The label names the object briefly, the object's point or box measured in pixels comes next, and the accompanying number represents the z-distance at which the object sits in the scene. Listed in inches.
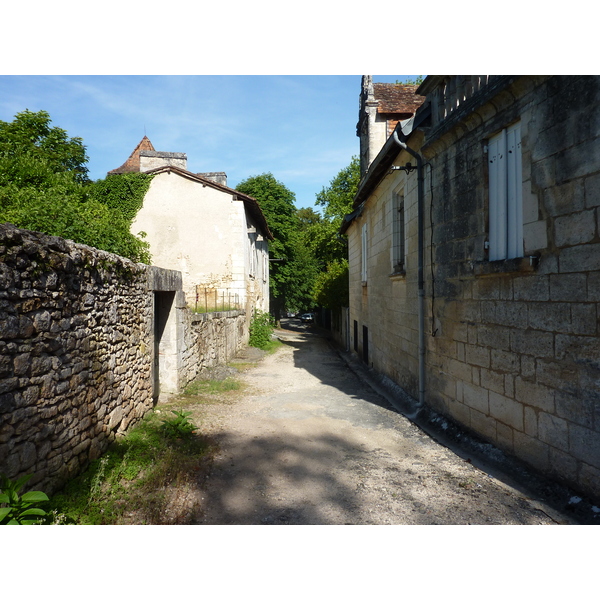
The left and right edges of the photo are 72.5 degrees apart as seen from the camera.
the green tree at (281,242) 1056.8
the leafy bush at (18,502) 104.3
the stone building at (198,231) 569.6
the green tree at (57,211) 216.8
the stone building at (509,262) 127.6
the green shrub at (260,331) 635.6
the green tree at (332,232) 771.4
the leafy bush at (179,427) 204.8
